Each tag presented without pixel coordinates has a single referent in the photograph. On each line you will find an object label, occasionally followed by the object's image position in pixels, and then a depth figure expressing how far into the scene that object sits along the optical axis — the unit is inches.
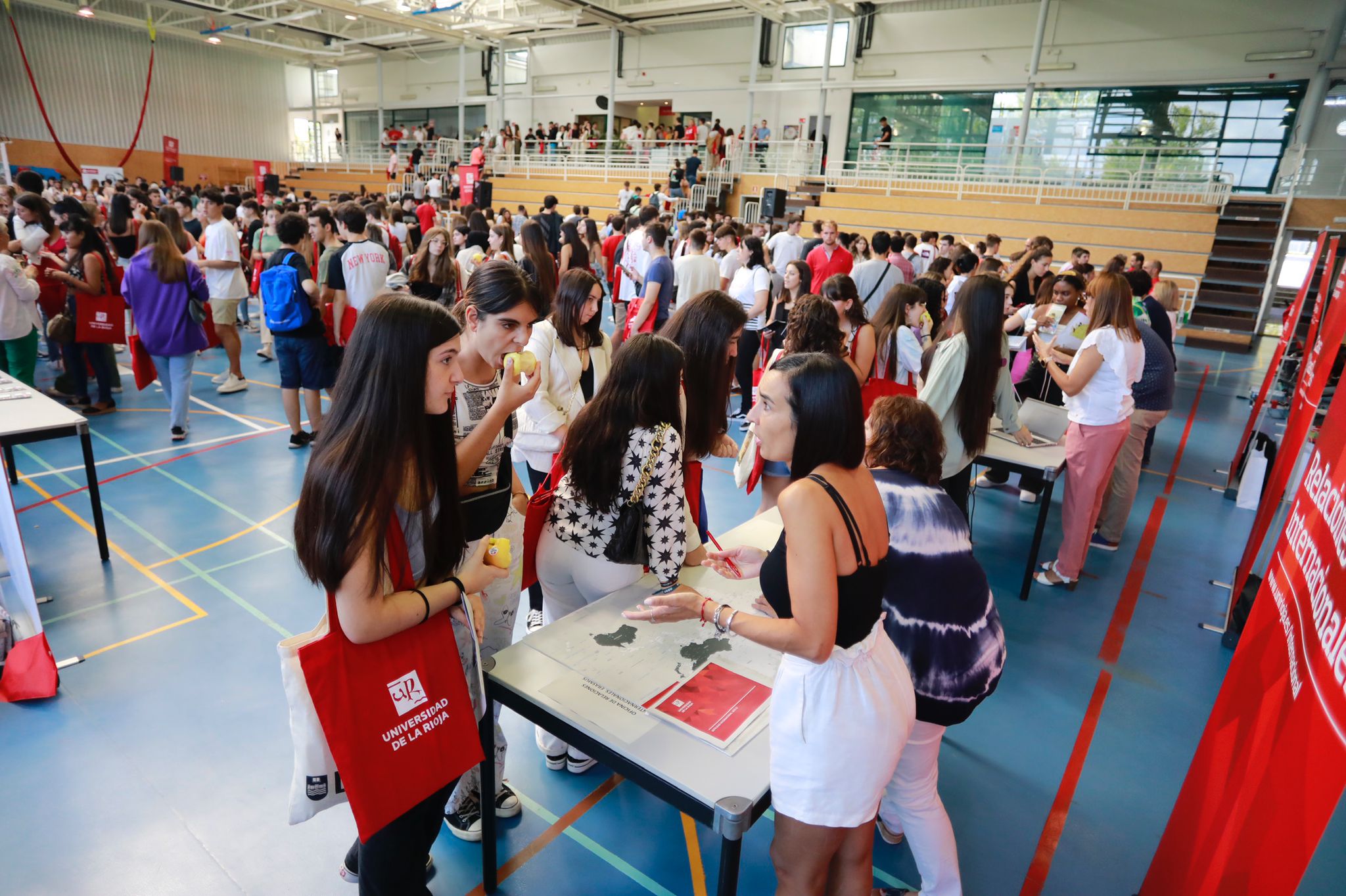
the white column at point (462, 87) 939.8
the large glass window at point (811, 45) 743.1
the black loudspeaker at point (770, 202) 506.3
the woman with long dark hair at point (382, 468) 54.7
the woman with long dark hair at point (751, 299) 249.1
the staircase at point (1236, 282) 503.8
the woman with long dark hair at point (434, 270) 230.8
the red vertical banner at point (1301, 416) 116.0
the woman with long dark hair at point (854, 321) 159.8
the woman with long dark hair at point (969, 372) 136.3
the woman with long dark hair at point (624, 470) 83.7
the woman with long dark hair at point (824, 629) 56.1
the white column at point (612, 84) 848.3
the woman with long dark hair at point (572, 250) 297.9
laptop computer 173.8
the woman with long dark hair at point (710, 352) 113.0
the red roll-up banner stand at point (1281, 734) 44.9
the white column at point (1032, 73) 619.8
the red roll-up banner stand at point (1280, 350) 225.3
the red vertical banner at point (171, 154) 799.1
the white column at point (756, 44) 760.3
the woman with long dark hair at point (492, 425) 73.9
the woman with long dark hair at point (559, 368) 121.9
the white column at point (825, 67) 695.7
